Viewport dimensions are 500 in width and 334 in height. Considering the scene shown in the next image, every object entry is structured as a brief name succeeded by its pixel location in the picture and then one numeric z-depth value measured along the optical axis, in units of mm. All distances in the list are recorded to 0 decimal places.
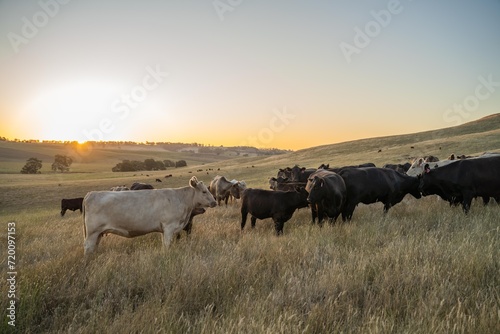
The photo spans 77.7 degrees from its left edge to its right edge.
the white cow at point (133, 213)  7031
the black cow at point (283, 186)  14682
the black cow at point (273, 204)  9523
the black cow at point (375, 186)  9883
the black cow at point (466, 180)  9648
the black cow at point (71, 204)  22656
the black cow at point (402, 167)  18678
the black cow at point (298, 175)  15266
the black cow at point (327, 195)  8945
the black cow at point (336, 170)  12114
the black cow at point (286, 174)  16006
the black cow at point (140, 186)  20322
